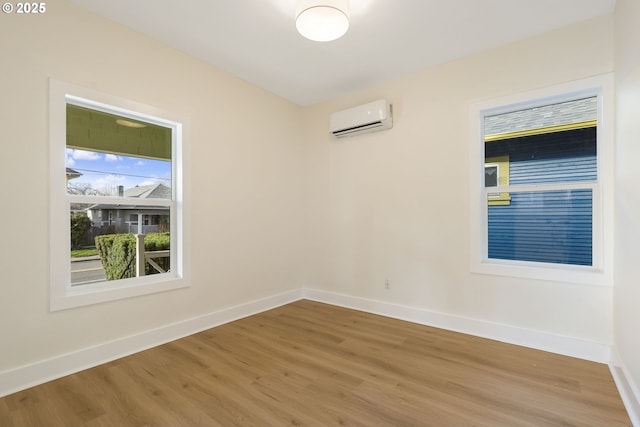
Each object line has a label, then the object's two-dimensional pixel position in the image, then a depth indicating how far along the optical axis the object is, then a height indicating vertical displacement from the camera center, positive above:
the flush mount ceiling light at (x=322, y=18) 2.01 +1.33
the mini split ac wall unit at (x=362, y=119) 3.41 +1.11
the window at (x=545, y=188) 2.47 +0.22
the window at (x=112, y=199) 2.22 +0.12
